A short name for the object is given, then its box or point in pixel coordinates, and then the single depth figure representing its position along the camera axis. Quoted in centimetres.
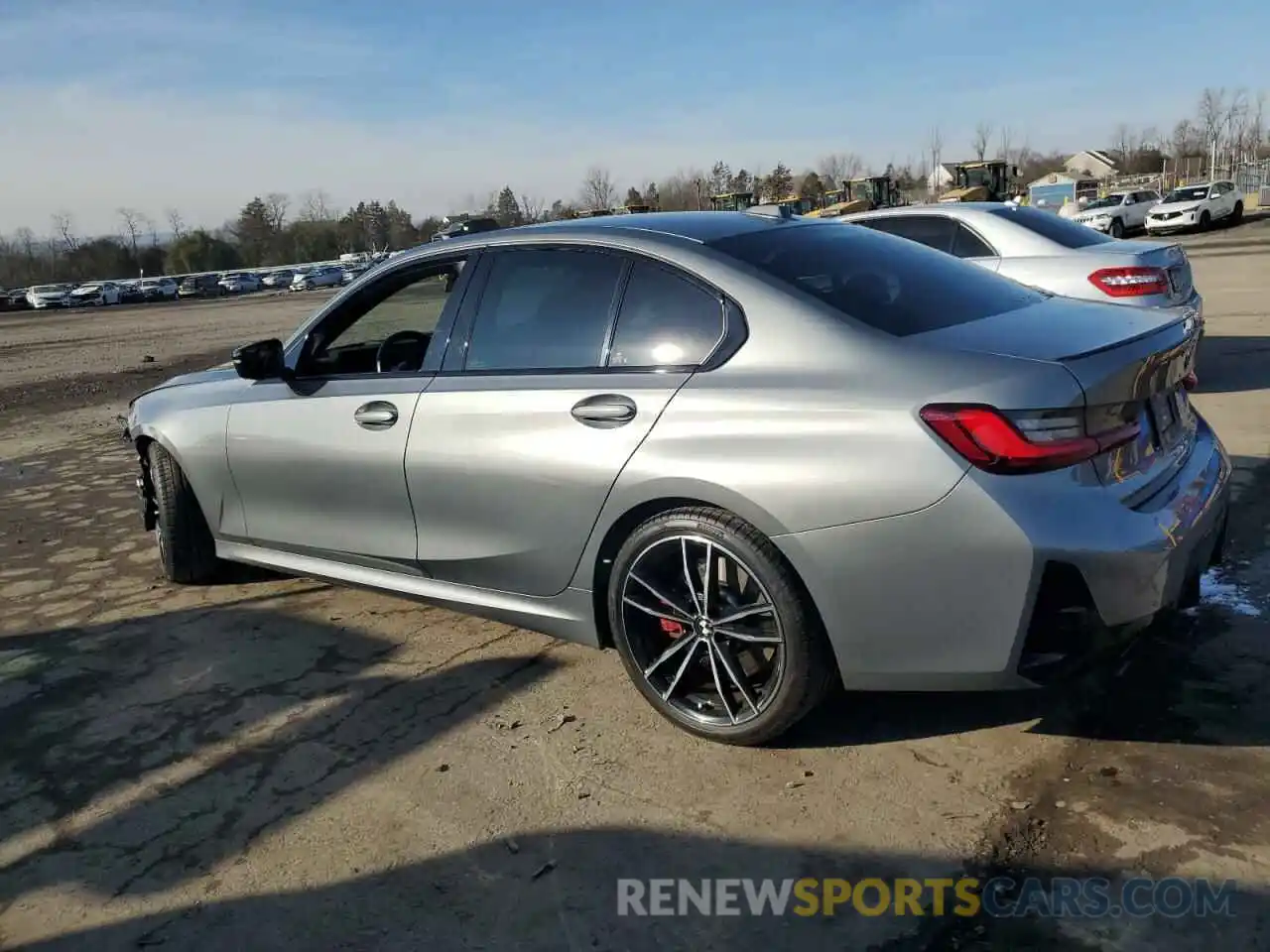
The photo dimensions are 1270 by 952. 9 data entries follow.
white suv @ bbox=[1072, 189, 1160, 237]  3469
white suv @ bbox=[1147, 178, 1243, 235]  3509
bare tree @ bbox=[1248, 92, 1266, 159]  8175
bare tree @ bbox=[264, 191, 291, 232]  11080
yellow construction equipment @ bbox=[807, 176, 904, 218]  4016
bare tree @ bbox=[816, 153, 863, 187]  8725
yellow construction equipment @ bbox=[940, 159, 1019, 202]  4081
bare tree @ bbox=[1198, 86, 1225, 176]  7956
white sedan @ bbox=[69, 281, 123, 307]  5862
